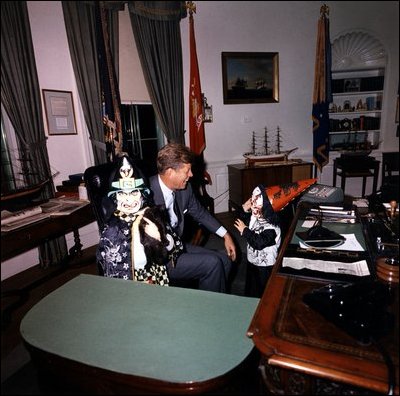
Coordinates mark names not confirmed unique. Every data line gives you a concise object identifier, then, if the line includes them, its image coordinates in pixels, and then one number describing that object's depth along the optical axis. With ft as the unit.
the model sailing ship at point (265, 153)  14.89
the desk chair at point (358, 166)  15.66
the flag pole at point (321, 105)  7.45
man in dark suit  6.40
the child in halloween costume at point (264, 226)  6.26
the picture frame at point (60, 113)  9.55
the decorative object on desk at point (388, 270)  3.41
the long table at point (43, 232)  2.97
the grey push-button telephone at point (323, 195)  7.40
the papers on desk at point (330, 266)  3.85
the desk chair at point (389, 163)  14.13
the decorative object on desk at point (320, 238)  4.65
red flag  10.42
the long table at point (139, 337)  2.41
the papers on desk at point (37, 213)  2.94
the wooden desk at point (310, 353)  2.26
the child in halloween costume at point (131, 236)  4.39
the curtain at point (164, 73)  12.21
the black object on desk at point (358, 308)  2.55
